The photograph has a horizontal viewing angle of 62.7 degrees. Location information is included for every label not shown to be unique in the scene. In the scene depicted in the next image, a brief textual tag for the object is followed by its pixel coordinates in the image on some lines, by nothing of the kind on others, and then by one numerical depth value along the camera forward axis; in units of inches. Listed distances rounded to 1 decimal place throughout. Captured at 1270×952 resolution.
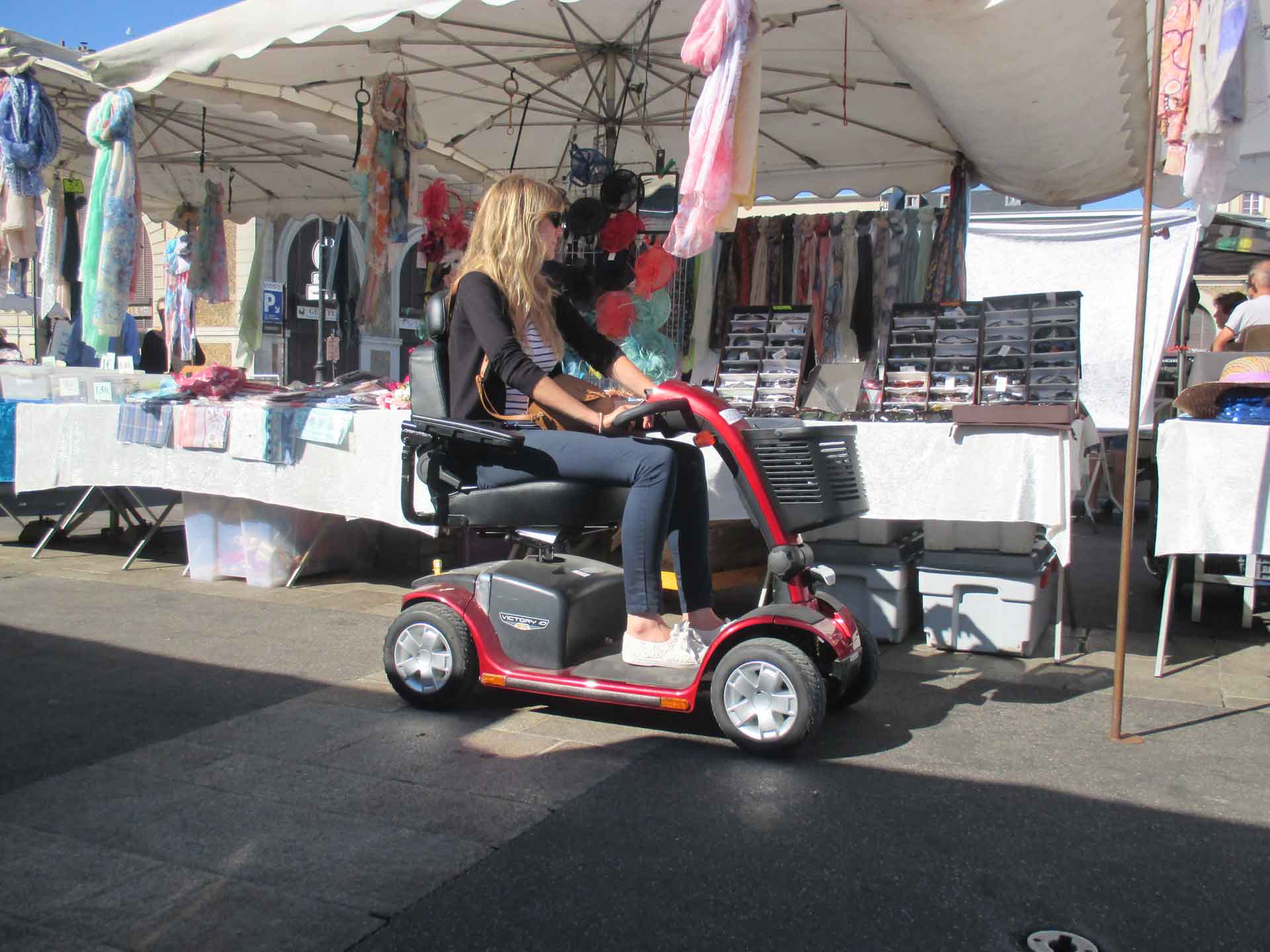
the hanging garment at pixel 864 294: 288.7
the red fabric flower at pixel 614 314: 255.3
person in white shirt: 259.9
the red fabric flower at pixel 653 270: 253.6
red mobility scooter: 123.5
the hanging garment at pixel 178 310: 404.8
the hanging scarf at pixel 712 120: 159.2
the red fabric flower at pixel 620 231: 254.1
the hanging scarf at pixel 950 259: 281.7
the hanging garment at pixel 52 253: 358.0
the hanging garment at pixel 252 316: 413.7
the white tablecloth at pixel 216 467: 207.8
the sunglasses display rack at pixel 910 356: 246.1
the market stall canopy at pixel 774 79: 187.3
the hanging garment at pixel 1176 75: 155.1
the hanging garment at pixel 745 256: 300.0
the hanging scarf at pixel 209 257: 390.0
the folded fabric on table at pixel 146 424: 235.5
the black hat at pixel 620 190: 252.4
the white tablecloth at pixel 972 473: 163.9
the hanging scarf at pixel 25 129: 285.1
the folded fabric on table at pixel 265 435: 218.8
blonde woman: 127.6
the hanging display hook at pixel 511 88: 288.0
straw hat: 178.7
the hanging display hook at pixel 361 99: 267.1
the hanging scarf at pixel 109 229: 268.5
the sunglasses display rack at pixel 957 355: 239.8
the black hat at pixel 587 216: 245.4
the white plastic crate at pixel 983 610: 176.9
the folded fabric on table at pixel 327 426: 211.0
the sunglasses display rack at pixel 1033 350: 229.3
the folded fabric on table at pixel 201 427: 227.6
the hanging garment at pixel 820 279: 290.4
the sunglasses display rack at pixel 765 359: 263.9
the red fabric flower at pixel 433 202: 275.1
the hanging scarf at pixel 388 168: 269.3
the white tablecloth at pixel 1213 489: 164.2
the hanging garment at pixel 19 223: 297.4
